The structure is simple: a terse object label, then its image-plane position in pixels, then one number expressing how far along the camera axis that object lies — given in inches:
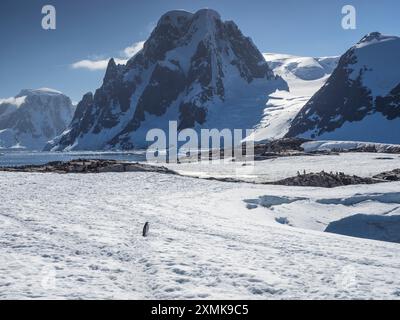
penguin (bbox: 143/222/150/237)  644.1
